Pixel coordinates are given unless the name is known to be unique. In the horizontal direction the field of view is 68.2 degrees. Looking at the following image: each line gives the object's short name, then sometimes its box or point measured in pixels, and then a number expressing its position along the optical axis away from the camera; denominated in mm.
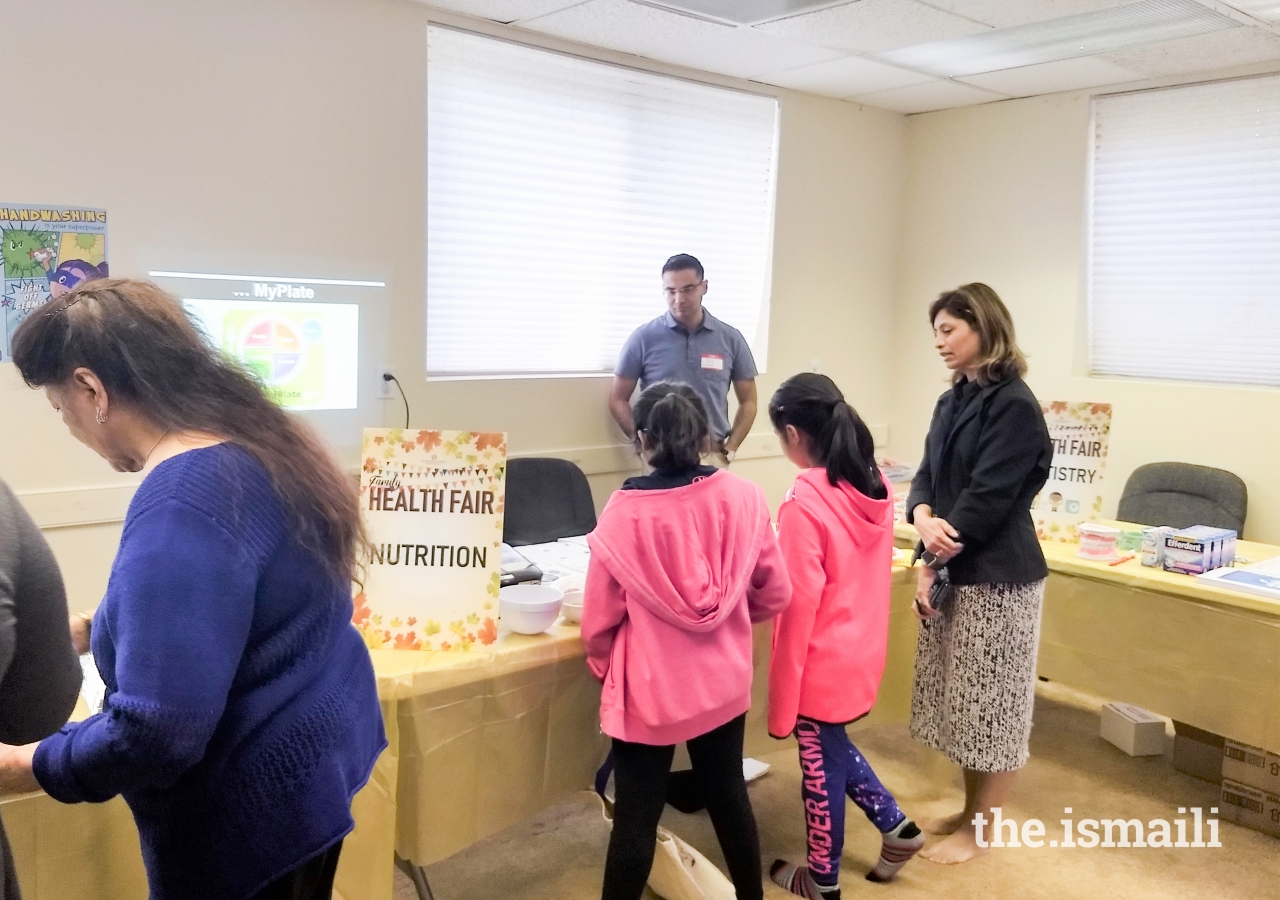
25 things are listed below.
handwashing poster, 2570
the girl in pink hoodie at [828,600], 2141
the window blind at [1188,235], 3797
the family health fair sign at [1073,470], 2881
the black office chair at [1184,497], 3697
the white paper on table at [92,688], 1572
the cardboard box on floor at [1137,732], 3143
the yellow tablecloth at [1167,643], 2479
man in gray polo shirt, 3764
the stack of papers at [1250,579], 2492
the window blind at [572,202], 3479
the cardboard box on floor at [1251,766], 2674
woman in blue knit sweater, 955
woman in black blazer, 2234
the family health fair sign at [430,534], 1838
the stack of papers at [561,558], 2338
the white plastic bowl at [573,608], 2051
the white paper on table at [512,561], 2199
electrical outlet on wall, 3291
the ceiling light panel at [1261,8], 2965
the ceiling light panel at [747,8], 3049
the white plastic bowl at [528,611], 1924
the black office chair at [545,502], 3227
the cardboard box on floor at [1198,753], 2963
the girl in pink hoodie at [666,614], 1820
